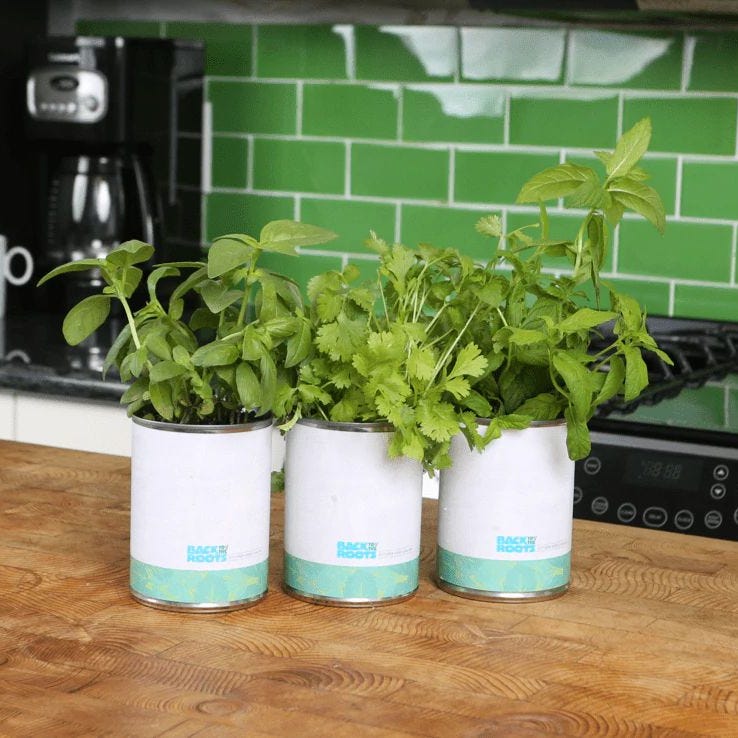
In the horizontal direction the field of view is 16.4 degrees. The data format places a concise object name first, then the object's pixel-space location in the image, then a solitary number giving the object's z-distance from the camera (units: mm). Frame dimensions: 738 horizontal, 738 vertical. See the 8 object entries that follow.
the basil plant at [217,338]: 1832
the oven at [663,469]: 2472
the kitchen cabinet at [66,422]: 2746
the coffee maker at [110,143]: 3025
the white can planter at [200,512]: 1842
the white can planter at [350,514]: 1857
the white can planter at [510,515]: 1878
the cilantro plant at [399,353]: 1840
